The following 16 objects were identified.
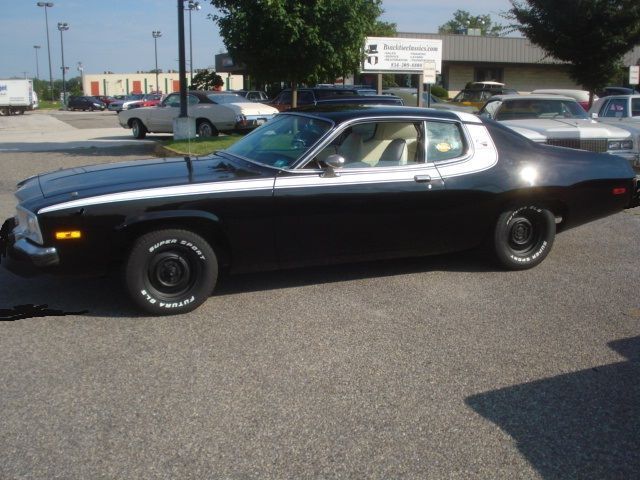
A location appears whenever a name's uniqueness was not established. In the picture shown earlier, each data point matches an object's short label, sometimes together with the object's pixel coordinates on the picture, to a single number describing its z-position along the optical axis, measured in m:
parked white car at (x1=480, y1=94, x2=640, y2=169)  9.69
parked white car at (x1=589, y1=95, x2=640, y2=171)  13.29
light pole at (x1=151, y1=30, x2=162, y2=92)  78.69
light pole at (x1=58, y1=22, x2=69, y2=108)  71.81
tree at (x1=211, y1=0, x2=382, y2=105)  15.29
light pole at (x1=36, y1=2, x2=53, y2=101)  67.25
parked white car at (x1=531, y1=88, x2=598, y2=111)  25.66
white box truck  49.28
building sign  20.45
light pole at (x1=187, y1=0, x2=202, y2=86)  48.38
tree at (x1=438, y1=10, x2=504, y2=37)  101.28
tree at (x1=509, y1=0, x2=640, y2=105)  19.67
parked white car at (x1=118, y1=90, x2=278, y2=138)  18.03
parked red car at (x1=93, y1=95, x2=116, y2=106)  61.91
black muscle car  4.83
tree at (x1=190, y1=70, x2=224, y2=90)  44.59
